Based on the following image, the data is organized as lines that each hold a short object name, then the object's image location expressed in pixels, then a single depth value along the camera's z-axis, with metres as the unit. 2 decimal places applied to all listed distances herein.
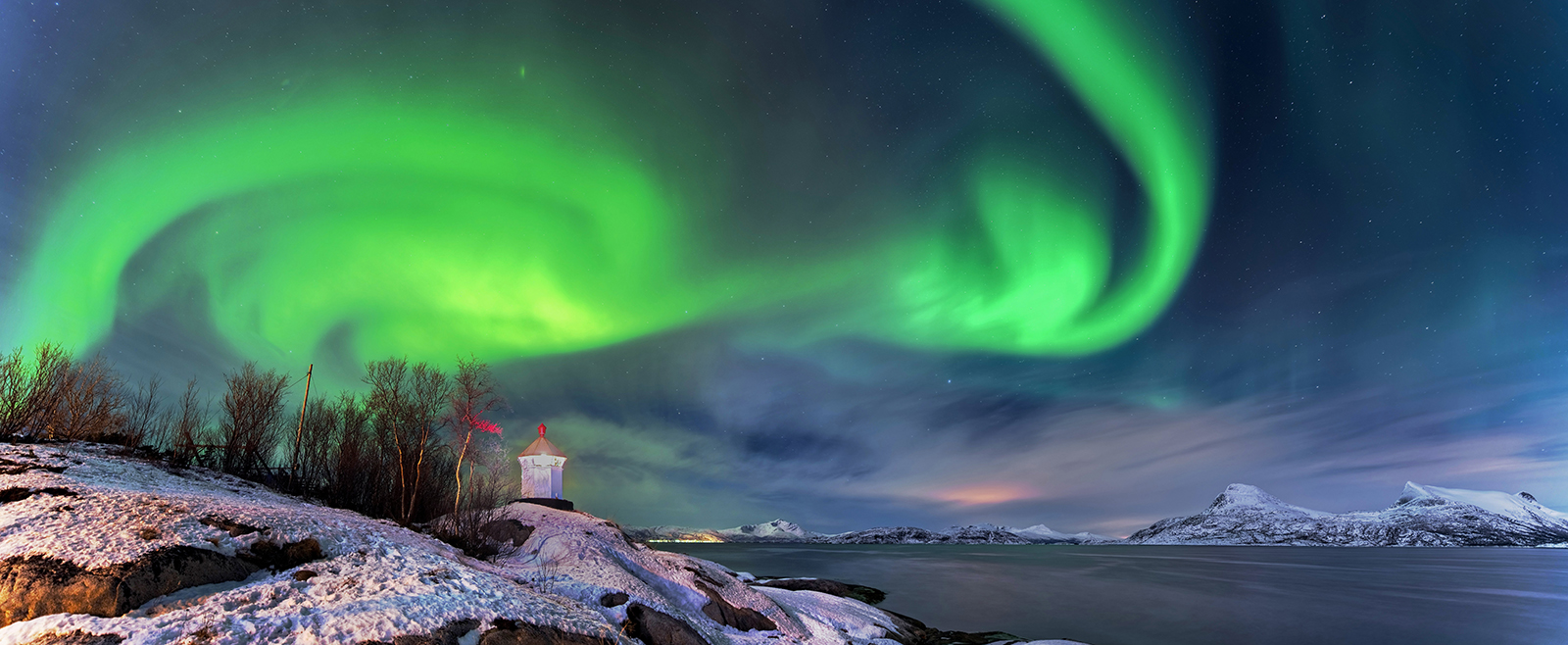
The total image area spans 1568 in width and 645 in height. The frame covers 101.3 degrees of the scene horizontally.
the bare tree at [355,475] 24.28
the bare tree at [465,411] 24.95
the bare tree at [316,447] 25.75
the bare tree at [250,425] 24.45
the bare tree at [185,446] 21.41
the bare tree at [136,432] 21.98
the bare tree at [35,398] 19.75
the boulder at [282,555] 11.38
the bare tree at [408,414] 25.66
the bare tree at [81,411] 20.73
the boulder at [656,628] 14.49
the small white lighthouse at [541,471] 29.19
